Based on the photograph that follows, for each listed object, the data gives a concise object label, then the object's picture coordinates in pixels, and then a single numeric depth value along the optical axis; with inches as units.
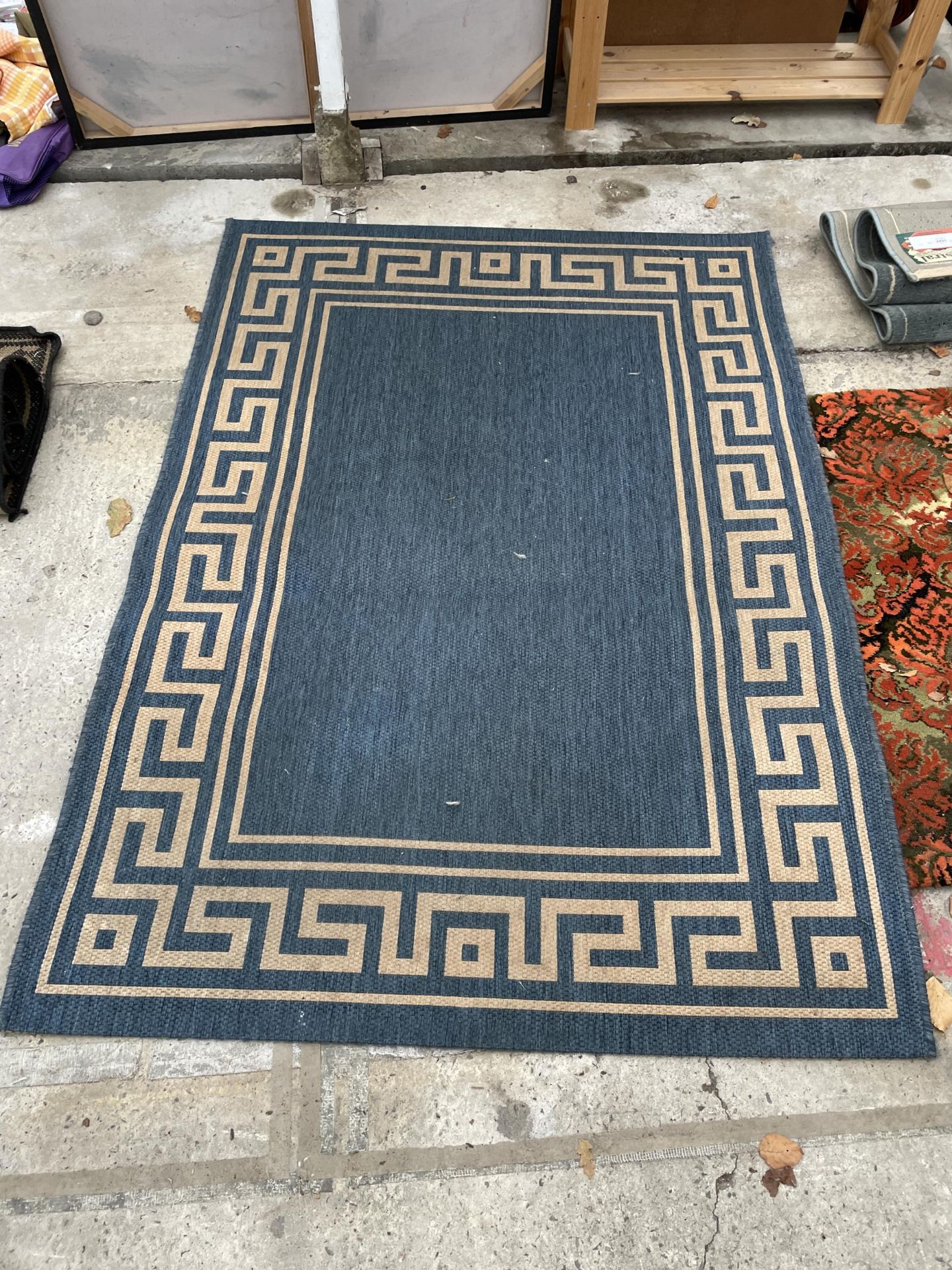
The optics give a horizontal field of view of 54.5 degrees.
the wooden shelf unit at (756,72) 113.7
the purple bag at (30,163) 108.9
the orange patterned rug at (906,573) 73.4
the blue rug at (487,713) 65.9
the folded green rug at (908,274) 96.9
